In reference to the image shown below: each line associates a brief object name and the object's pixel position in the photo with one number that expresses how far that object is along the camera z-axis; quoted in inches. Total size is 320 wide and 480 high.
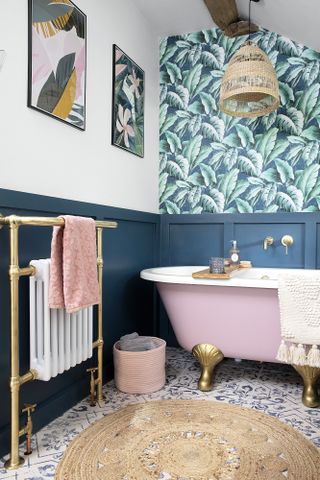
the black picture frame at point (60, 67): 67.7
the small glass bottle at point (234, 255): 108.0
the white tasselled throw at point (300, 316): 71.1
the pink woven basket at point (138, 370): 84.1
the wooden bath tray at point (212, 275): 80.6
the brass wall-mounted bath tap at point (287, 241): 108.5
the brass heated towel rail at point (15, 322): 56.7
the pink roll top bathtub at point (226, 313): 80.4
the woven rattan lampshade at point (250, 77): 92.4
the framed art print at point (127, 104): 96.3
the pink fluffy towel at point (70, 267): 60.8
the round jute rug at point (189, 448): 56.4
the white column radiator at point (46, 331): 61.4
